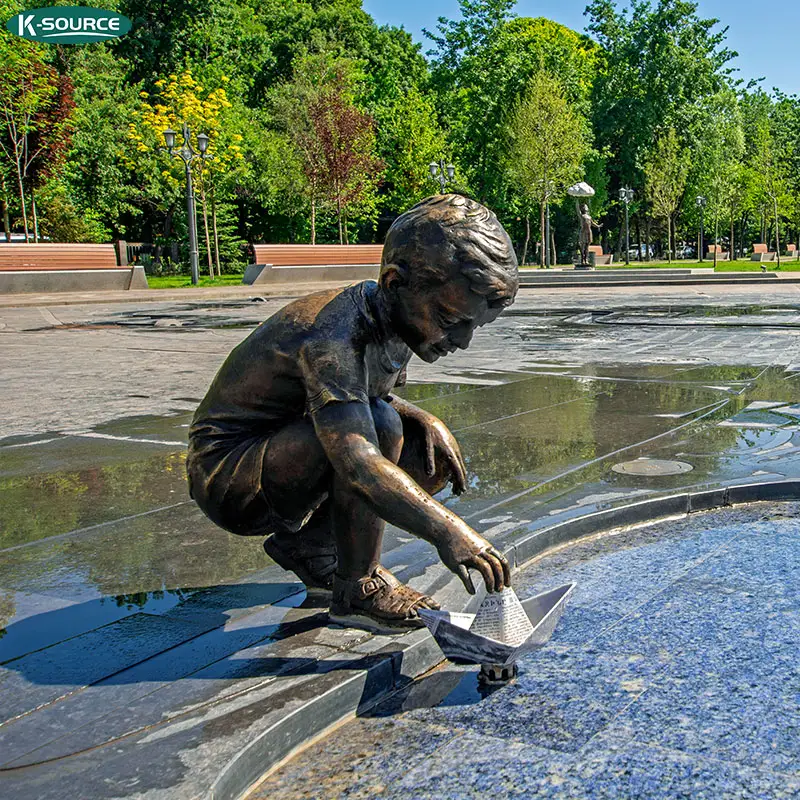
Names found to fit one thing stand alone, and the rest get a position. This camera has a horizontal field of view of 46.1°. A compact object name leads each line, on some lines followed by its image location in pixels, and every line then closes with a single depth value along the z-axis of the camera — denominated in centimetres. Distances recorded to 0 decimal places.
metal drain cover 495
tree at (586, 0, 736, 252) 5566
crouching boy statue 247
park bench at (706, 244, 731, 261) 7375
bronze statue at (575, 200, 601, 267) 4050
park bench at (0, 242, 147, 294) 2561
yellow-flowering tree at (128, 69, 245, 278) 3653
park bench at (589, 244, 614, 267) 4717
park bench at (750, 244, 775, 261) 5641
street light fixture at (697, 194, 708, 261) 5138
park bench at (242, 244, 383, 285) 3086
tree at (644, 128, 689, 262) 5431
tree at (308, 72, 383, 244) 4041
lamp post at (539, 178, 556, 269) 4628
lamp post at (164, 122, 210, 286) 2794
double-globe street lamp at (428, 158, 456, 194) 3700
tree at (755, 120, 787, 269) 5584
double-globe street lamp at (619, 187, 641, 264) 4638
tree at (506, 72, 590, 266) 4591
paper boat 244
